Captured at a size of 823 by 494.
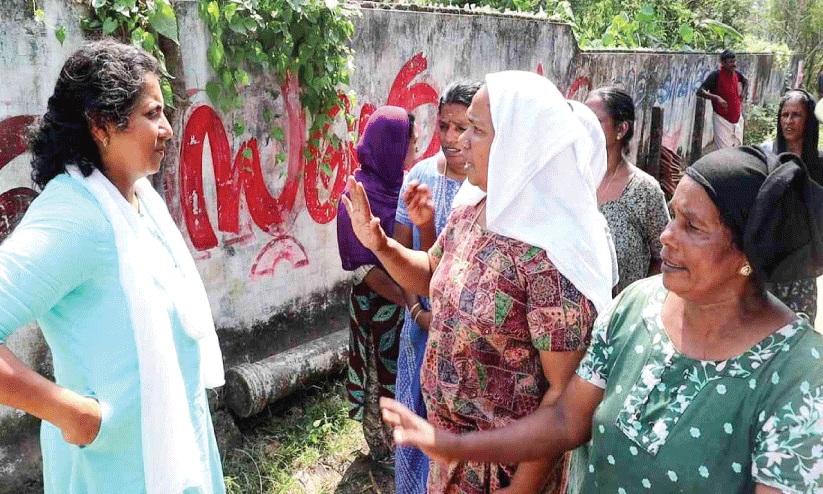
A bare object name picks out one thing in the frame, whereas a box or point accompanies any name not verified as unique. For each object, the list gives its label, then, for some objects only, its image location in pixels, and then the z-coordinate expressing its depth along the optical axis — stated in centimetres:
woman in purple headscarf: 320
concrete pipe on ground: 367
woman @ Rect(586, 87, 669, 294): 305
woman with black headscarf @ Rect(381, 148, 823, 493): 131
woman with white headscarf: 174
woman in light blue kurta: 155
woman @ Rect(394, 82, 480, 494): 278
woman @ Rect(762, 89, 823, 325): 390
